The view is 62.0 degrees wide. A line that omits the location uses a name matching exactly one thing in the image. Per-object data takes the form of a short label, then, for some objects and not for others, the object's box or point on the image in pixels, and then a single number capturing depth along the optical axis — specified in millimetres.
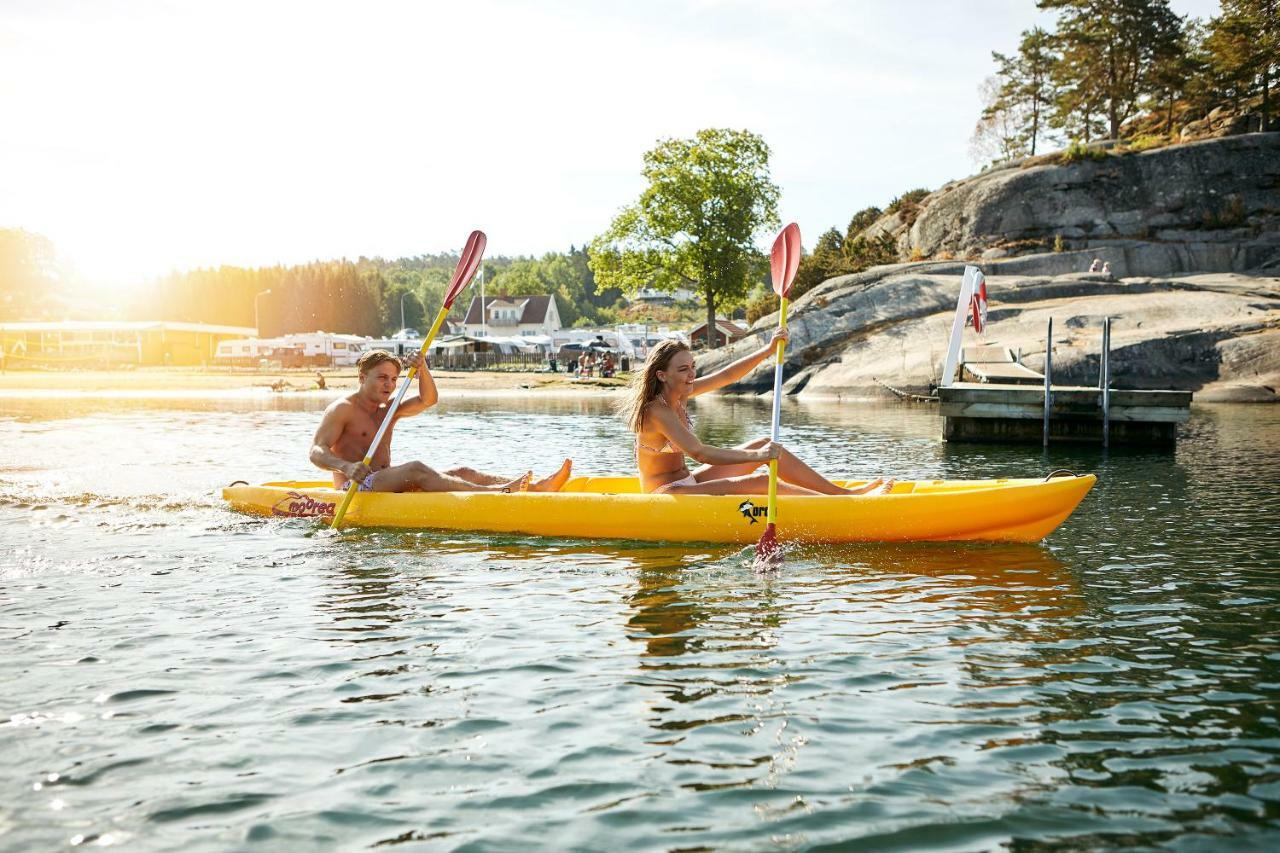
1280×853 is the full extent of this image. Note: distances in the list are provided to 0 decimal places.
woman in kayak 8234
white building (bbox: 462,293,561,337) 110688
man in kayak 9758
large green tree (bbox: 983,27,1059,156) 52562
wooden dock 18000
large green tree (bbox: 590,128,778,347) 52031
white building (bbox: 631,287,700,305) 137912
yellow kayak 8523
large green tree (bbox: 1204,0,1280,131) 41812
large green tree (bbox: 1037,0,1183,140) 46812
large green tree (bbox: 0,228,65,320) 101500
